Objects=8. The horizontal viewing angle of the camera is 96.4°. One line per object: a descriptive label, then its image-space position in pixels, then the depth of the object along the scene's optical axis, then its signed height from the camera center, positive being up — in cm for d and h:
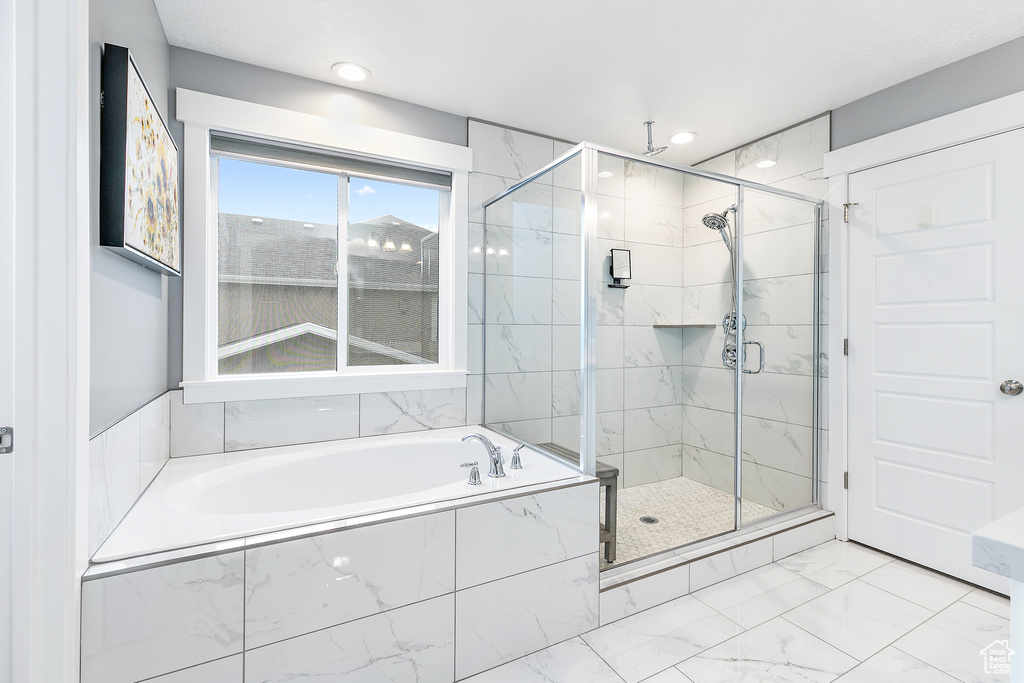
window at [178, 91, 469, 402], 215 +40
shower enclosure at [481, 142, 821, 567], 214 +0
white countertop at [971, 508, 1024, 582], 59 -27
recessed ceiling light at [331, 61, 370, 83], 216 +129
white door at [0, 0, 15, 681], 99 +9
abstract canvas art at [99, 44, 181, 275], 126 +52
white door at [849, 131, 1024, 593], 197 -4
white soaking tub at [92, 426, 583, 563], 132 -55
